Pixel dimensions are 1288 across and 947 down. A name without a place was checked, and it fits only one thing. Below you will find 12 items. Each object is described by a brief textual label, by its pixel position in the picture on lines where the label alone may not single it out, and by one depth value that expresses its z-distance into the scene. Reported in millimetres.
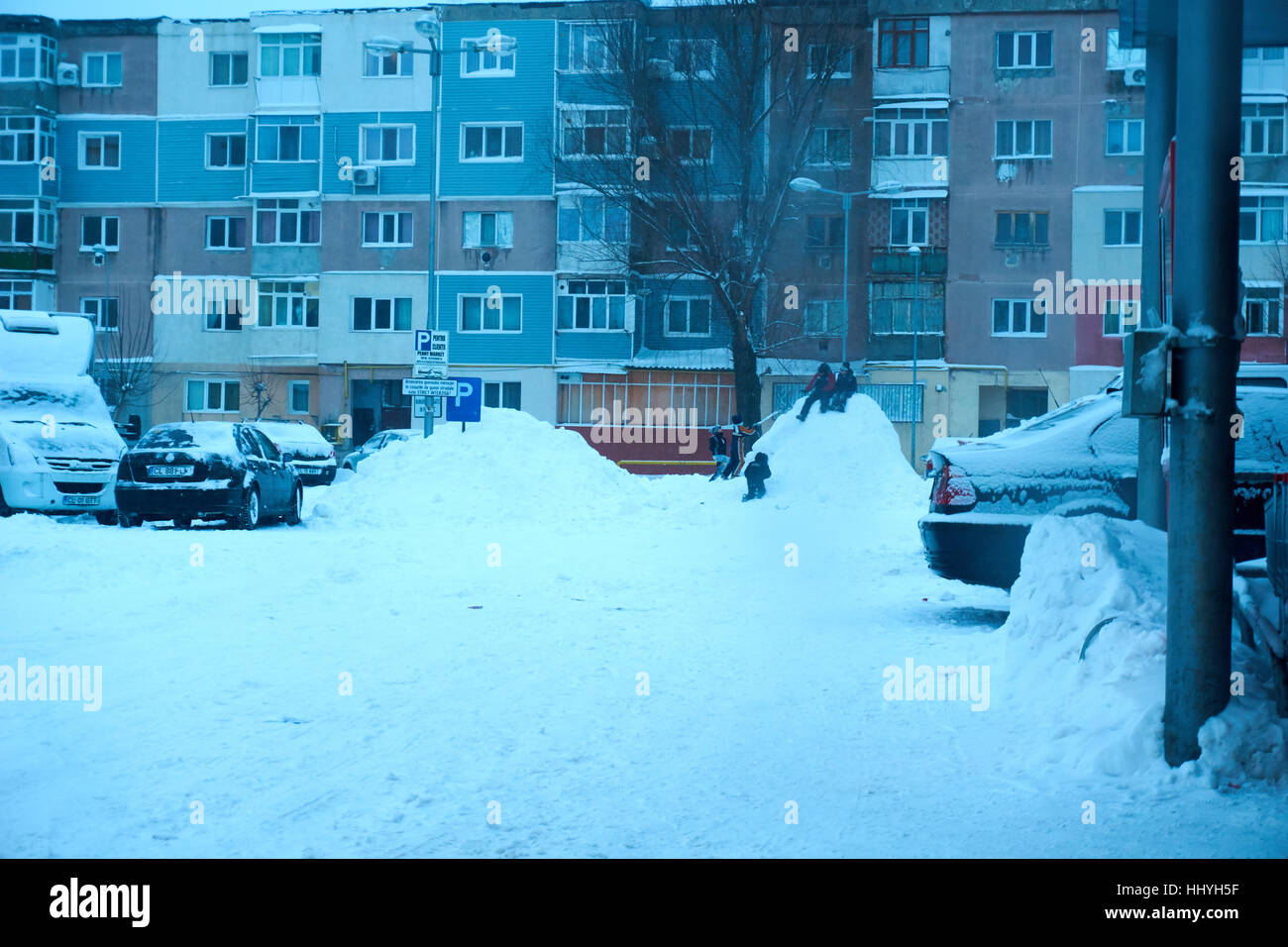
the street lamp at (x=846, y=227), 45000
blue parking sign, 25578
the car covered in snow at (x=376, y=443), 39344
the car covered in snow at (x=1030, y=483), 9727
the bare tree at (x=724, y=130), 38125
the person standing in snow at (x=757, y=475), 25000
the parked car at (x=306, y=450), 34938
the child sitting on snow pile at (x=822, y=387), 27469
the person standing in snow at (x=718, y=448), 33406
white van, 19125
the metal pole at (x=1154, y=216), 8945
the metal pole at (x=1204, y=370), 5590
